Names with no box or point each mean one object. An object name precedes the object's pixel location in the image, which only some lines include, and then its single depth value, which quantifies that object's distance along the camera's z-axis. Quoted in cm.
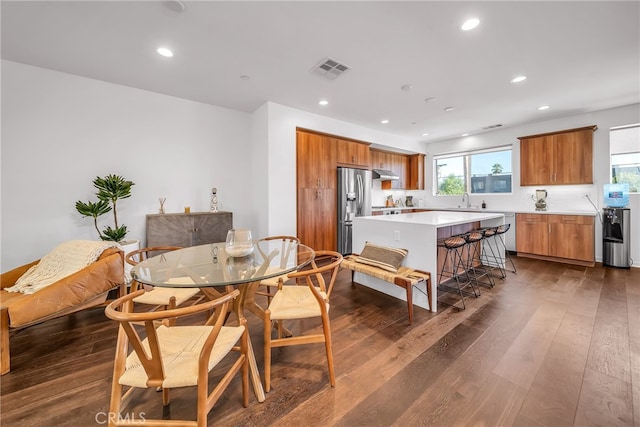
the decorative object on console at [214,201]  406
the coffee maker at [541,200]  502
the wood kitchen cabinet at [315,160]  438
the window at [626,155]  421
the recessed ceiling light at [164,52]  258
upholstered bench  244
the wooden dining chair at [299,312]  158
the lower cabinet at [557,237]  423
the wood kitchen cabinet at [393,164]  620
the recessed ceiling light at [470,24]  217
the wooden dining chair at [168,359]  98
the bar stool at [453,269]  286
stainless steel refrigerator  487
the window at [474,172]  575
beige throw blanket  221
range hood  584
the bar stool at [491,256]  404
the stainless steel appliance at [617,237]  403
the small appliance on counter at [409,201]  702
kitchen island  262
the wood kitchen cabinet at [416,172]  692
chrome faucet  621
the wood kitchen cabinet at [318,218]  440
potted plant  300
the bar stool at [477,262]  317
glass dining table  143
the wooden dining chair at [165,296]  175
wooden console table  344
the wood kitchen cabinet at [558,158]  447
